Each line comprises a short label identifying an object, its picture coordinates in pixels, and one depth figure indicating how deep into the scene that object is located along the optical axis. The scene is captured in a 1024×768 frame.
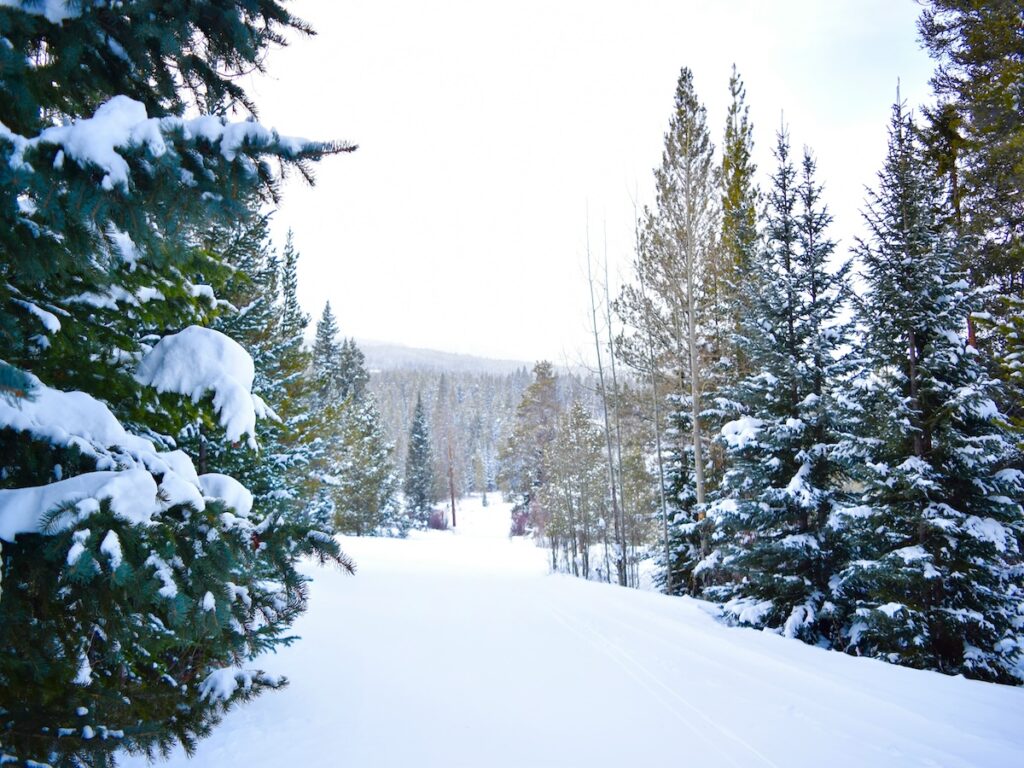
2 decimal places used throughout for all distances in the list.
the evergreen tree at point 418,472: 47.19
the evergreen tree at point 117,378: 1.84
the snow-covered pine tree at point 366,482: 30.19
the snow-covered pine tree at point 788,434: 9.70
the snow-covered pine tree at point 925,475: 7.72
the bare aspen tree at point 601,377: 17.12
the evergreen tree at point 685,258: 14.36
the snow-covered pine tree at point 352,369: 40.22
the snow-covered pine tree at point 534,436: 39.66
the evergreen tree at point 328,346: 36.91
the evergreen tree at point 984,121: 8.75
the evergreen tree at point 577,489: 24.00
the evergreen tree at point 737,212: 13.17
